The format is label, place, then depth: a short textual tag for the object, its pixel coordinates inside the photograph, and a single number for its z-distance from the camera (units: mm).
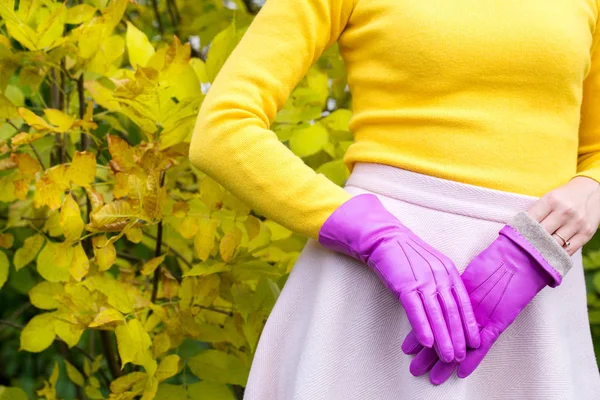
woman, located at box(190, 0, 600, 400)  1918
